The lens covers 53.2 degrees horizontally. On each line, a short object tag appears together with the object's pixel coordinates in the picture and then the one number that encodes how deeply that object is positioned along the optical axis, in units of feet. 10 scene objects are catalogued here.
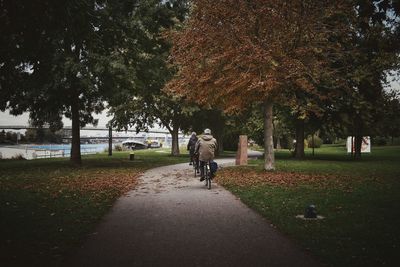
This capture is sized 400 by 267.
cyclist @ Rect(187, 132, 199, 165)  62.44
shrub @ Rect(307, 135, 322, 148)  210.06
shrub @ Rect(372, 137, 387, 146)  195.72
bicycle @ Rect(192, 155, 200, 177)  57.05
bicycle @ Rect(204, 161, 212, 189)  44.17
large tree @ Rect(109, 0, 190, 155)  35.58
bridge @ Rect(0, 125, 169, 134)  262.63
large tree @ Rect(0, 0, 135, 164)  27.84
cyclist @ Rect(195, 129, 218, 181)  44.86
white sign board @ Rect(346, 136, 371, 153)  121.10
